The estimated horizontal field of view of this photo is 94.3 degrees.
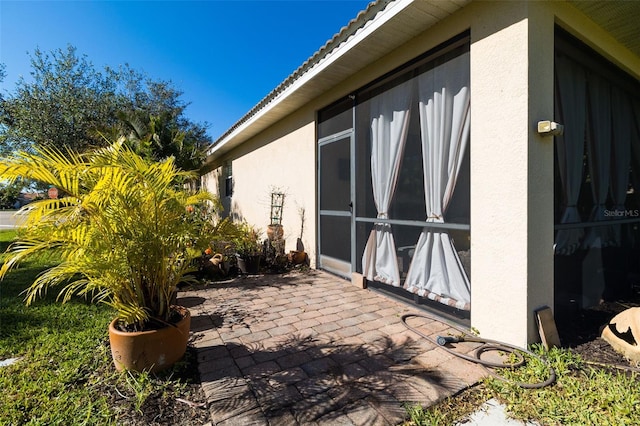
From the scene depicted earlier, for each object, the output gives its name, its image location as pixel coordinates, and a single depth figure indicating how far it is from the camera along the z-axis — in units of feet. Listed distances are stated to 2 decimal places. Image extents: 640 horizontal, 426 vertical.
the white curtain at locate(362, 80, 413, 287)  12.96
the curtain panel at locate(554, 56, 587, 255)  10.83
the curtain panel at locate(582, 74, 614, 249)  12.40
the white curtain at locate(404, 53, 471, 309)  10.51
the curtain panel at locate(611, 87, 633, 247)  13.67
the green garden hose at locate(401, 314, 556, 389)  7.11
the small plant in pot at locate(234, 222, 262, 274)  19.13
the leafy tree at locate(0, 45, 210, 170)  34.50
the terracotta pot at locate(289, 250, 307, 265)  20.43
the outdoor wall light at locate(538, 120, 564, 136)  8.32
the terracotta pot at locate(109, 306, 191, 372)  7.52
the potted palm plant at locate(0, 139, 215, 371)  6.93
